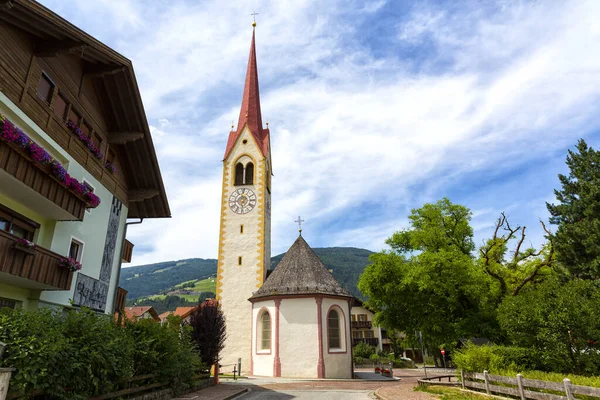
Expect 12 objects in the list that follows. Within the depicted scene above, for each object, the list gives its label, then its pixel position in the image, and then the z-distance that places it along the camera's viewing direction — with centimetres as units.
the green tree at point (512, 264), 2569
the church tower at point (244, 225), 3130
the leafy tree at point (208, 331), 2000
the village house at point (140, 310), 5852
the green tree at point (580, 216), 1950
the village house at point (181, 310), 7550
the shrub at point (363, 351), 5009
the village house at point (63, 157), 1064
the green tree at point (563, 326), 1425
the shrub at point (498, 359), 1554
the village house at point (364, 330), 6606
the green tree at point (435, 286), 2559
